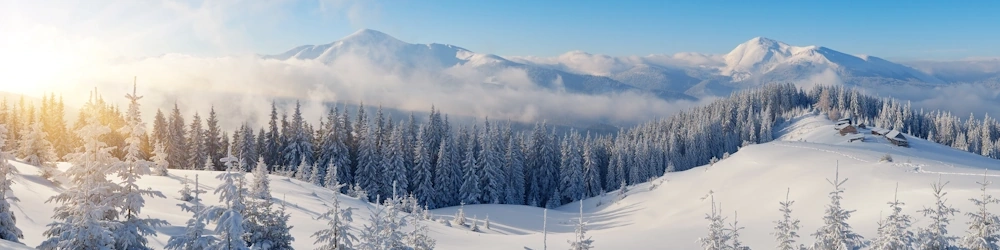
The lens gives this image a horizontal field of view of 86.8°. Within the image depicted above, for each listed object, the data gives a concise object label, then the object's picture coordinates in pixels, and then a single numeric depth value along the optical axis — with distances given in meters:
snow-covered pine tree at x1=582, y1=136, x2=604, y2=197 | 84.00
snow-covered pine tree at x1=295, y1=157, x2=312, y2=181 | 49.38
